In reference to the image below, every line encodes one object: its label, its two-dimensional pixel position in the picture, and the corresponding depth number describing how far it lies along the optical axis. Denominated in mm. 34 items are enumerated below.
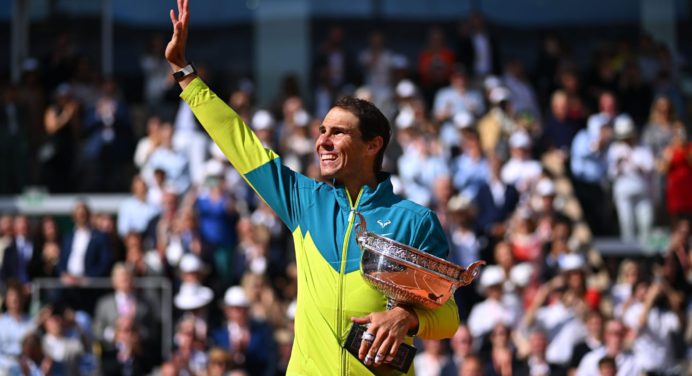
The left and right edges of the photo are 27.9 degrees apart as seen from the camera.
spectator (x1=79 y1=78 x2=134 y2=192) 17594
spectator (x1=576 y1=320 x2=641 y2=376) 12000
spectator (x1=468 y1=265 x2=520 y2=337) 12844
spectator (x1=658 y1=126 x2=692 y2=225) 15766
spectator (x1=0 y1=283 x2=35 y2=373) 12547
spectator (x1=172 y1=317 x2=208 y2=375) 12197
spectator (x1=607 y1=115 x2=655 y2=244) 16000
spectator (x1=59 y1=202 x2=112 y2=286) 13891
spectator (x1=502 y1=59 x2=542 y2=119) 17828
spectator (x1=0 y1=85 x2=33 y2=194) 17938
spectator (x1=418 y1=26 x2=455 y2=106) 18109
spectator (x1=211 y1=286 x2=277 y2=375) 12492
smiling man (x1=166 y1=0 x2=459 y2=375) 5203
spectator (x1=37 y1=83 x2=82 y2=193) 17656
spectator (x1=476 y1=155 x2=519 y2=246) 14336
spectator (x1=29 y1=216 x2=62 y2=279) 14211
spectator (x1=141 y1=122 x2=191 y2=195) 15703
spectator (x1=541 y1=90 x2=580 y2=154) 16703
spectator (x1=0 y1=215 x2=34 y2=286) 14203
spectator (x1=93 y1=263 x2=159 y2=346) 13078
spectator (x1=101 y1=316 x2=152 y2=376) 12688
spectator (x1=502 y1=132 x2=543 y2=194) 15039
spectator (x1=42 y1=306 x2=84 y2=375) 12273
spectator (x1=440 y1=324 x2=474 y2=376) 11930
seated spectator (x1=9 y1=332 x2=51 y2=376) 11867
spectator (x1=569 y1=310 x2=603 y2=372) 12286
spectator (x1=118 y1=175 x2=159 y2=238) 14898
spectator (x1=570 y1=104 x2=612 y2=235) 16312
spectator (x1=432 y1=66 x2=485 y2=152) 16453
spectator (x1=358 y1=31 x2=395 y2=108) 18078
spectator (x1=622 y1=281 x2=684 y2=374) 13000
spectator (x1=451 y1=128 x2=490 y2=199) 14969
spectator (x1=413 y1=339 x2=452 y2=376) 12023
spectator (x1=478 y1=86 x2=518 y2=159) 15984
